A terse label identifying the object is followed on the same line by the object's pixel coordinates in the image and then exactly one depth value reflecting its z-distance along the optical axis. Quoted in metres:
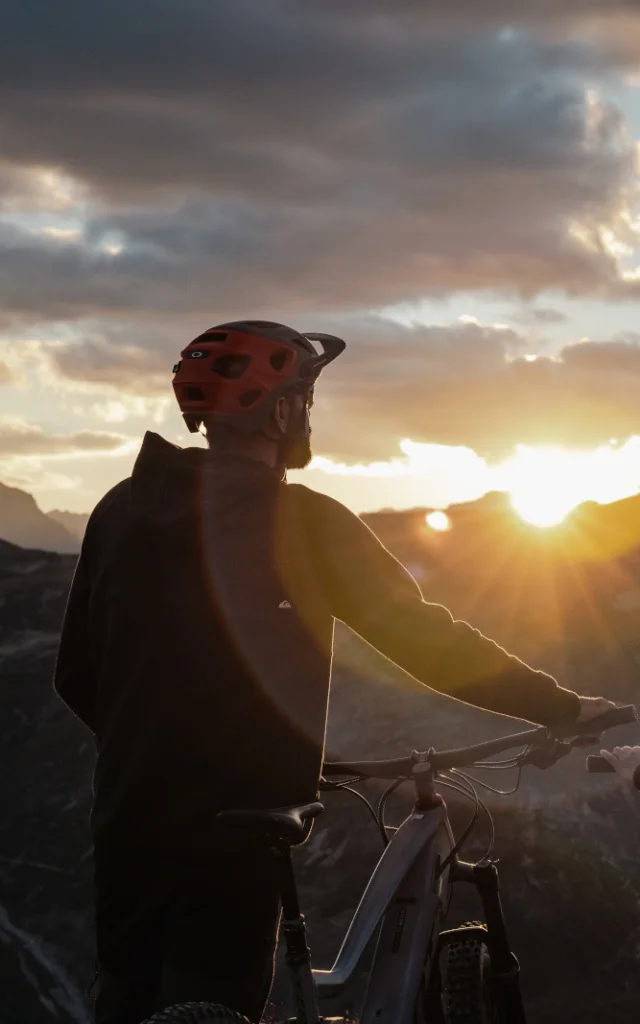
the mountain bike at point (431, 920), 4.54
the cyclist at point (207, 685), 3.73
